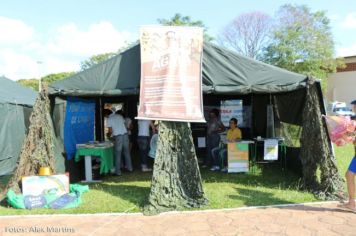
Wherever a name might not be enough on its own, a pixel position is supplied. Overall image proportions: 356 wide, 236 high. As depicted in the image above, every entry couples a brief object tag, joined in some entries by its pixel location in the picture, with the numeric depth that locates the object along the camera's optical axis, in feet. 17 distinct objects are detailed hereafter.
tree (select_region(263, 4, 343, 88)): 94.07
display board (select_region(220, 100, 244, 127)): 40.06
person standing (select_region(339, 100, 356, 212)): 18.97
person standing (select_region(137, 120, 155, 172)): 32.53
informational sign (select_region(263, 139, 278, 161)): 29.94
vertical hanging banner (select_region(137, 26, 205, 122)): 21.83
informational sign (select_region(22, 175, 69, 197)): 21.74
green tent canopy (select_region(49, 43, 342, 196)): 22.82
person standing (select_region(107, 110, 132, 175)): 30.78
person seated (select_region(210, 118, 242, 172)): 31.55
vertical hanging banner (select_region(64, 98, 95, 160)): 27.89
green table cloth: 28.50
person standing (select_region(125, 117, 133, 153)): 34.30
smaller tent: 33.47
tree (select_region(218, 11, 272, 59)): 105.63
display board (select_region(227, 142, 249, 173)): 30.22
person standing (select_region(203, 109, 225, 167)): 34.11
